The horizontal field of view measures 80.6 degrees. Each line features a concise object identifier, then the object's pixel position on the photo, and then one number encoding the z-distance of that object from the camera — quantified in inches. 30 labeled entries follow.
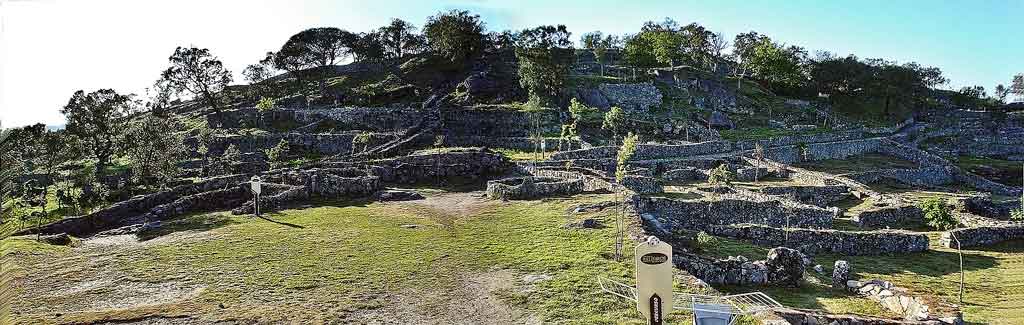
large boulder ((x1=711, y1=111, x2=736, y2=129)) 2783.0
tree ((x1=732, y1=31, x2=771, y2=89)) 4212.6
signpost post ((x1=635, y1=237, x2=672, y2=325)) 415.5
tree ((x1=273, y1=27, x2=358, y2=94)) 3412.9
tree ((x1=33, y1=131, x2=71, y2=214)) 1857.8
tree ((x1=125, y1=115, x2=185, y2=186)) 1644.9
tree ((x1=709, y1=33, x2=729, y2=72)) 4660.4
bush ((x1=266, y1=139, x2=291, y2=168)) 1962.4
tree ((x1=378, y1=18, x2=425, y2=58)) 4092.0
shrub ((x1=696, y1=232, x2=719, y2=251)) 939.7
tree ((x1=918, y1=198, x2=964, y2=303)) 1130.7
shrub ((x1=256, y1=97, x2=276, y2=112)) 2650.1
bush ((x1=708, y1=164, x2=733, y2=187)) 1539.6
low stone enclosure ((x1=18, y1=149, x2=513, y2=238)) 1139.9
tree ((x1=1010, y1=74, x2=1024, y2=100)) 4104.3
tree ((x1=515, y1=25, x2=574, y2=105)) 2694.4
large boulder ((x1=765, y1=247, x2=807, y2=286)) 789.9
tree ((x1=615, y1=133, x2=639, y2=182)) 937.4
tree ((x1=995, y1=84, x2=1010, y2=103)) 4888.3
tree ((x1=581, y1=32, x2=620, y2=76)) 3933.6
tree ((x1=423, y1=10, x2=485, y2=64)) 3233.3
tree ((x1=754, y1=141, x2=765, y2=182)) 1829.4
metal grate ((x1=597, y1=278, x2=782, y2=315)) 498.6
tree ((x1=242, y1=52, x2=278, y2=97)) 3432.6
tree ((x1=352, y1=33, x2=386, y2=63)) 3730.3
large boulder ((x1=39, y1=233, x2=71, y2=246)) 938.7
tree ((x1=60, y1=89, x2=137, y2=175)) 2100.1
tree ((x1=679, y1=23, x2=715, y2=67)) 4062.5
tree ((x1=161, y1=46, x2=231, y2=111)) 2787.9
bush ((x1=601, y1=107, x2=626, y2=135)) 2224.2
